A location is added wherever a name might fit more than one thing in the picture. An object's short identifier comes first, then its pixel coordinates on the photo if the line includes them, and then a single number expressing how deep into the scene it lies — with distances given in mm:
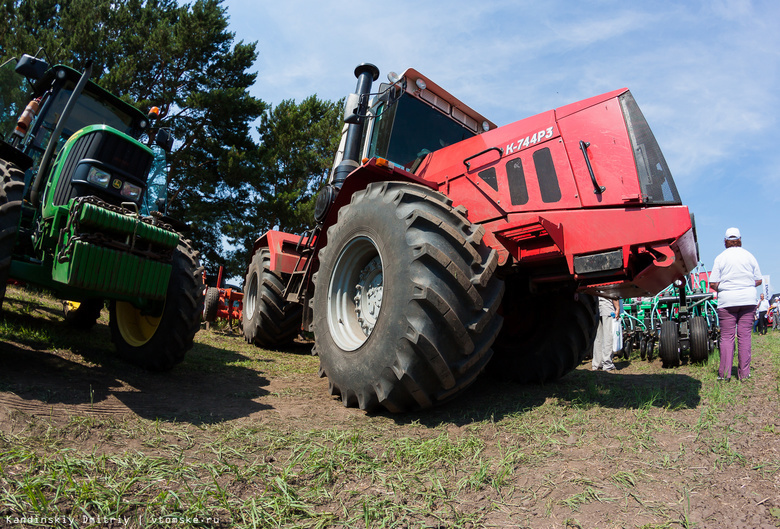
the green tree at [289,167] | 20734
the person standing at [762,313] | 17089
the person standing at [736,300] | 4684
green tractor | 3117
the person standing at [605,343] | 7625
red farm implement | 9016
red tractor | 2930
